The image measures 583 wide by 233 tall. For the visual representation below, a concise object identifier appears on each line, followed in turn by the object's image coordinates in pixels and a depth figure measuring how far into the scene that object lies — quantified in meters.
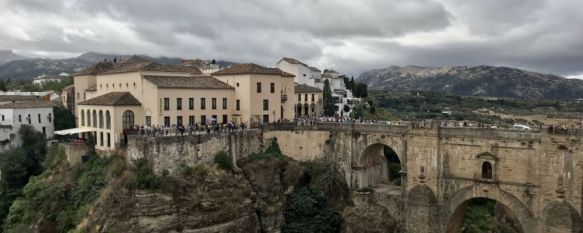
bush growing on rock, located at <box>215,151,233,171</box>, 41.61
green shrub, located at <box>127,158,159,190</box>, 36.41
